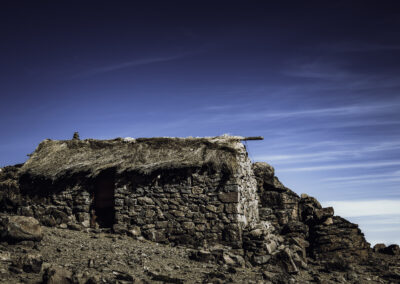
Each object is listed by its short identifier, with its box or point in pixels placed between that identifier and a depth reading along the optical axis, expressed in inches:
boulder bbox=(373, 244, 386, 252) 711.9
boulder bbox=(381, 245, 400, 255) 689.9
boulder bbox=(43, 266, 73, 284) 282.5
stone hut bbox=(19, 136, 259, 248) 532.4
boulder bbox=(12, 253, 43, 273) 311.9
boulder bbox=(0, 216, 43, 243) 377.1
